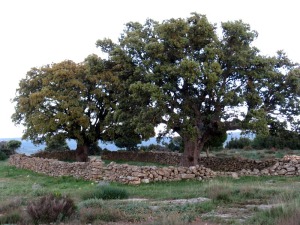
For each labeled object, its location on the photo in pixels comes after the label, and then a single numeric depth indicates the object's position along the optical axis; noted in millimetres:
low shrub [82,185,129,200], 13547
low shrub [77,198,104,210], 10705
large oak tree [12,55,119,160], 27031
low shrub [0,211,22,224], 9188
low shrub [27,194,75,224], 9266
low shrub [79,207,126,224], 9346
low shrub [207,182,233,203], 12156
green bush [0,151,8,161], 43491
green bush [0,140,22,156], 45766
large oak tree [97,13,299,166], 19875
